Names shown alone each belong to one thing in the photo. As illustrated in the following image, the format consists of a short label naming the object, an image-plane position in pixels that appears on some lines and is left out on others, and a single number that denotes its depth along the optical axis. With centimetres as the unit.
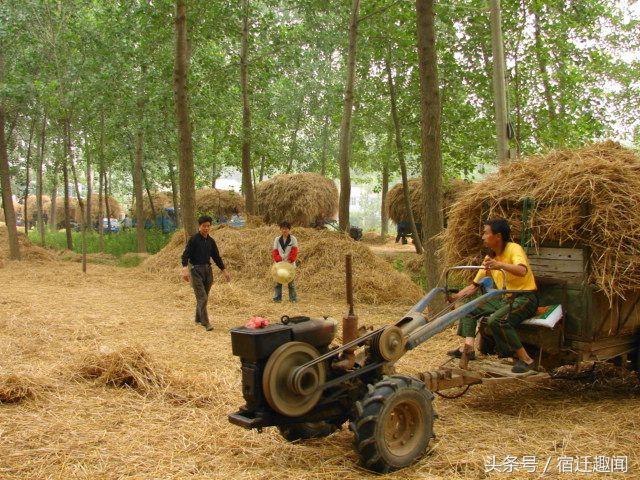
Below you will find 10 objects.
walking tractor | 393
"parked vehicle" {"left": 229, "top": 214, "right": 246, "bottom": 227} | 1844
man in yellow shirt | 528
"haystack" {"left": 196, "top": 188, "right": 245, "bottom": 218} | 3008
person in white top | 1212
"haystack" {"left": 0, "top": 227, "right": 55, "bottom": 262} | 2050
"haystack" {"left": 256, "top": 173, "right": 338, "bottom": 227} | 2052
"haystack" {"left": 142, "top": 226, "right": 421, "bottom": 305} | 1323
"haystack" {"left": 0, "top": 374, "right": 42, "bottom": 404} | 539
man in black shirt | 950
